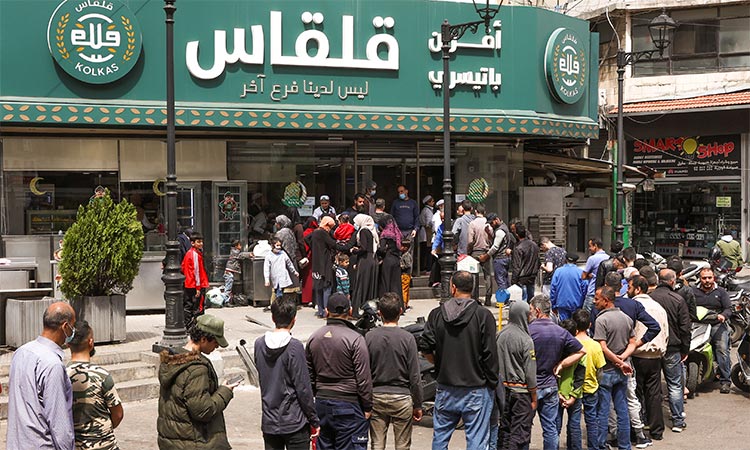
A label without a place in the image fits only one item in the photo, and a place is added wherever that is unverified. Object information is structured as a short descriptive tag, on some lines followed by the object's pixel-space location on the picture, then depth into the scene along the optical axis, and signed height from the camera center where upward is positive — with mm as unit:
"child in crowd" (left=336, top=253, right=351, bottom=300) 15742 -1083
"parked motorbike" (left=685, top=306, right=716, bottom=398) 12188 -1980
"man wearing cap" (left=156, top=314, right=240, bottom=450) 6039 -1247
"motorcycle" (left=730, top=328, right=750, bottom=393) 12383 -2169
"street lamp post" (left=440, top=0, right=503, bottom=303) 15492 +238
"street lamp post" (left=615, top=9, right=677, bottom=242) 19469 +2525
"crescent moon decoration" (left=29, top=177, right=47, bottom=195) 17344 +433
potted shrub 12453 -707
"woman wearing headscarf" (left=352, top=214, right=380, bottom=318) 15672 -970
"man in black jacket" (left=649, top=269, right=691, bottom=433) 10789 -1661
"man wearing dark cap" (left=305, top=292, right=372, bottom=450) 7043 -1339
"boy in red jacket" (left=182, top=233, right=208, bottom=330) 13961 -1052
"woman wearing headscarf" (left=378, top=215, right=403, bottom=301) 16078 -837
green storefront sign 16344 +2732
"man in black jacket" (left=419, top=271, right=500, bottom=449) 7508 -1238
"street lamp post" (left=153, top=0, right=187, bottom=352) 12438 -581
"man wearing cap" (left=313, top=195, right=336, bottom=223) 17469 -39
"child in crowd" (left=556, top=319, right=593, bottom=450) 8789 -1678
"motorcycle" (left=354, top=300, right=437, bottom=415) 10273 -1889
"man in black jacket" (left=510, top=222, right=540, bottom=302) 16141 -985
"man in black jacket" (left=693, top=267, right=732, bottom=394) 12544 -1432
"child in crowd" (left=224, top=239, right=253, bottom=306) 17641 -1147
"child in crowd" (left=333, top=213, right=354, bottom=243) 16016 -415
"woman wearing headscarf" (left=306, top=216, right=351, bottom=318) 15922 -798
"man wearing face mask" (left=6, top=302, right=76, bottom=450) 5629 -1145
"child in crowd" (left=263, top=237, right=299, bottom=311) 15907 -1038
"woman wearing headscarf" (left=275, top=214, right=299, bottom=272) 16250 -486
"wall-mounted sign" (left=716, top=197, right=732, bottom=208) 30406 +134
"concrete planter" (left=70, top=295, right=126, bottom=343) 12656 -1453
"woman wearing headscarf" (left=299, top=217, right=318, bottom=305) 17328 -1191
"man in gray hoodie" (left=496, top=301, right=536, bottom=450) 8133 -1450
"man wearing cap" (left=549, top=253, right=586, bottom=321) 13609 -1230
